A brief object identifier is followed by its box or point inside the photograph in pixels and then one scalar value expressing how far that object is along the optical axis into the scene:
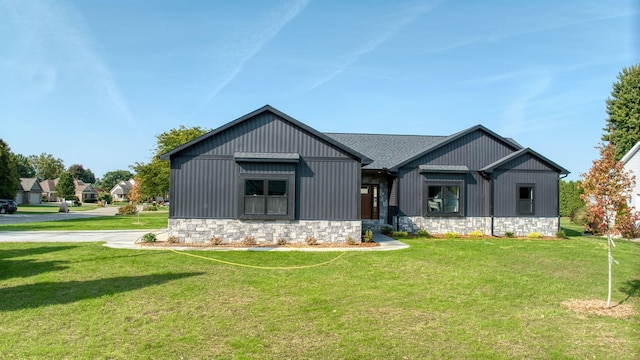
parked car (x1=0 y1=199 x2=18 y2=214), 36.14
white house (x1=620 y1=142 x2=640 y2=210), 19.83
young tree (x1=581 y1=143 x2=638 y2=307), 7.23
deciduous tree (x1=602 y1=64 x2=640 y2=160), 35.47
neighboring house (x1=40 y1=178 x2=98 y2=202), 83.74
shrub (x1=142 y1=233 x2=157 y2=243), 14.53
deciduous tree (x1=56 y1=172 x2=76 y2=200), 70.19
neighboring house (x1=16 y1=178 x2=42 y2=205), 64.31
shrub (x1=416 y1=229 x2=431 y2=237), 17.52
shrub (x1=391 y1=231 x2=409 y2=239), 17.23
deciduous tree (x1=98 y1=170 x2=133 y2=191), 137.48
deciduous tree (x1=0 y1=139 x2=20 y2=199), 43.50
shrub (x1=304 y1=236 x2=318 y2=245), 14.77
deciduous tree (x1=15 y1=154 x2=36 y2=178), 87.09
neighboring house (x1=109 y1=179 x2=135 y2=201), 100.94
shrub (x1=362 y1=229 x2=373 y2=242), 15.16
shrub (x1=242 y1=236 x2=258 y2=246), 14.58
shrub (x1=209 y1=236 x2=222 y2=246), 14.58
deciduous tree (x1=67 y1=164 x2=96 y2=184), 122.22
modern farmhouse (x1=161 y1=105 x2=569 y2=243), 14.73
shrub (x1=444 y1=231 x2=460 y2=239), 17.39
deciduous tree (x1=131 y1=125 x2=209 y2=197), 34.59
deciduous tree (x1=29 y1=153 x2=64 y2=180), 96.75
